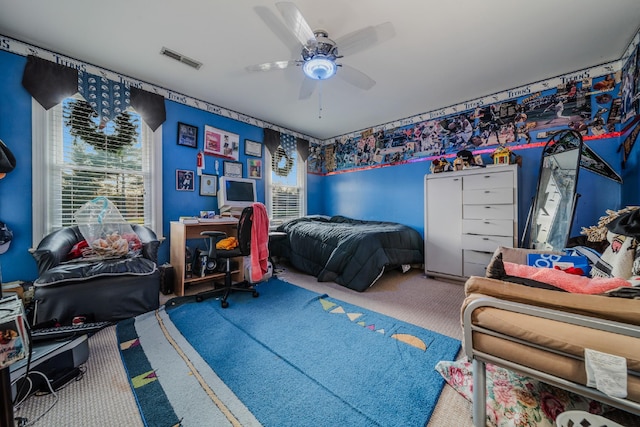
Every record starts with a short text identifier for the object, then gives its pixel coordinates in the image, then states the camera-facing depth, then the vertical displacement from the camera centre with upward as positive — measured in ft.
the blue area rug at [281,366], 3.77 -3.09
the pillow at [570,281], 3.35 -1.07
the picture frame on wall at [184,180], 10.46 +1.38
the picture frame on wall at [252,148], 12.80 +3.40
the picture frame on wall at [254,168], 13.07 +2.36
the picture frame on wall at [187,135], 10.45 +3.35
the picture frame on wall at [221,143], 11.30 +3.31
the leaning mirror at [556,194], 6.88 +0.54
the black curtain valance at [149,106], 9.24 +4.12
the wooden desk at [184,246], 8.64 -1.35
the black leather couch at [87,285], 5.93 -1.95
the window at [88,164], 7.55 +1.65
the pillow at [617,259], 4.15 -0.89
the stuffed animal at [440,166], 11.02 +2.08
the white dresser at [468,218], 9.09 -0.28
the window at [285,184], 14.29 +1.71
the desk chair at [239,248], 7.85 -1.24
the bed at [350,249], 9.37 -1.67
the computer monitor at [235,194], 10.85 +0.79
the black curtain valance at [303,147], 15.57 +4.14
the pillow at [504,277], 3.60 -1.09
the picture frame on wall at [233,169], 12.04 +2.14
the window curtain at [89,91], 7.38 +4.12
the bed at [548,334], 2.35 -1.33
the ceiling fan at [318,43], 5.43 +4.22
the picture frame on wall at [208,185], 11.19 +1.25
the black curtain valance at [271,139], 13.60 +4.12
